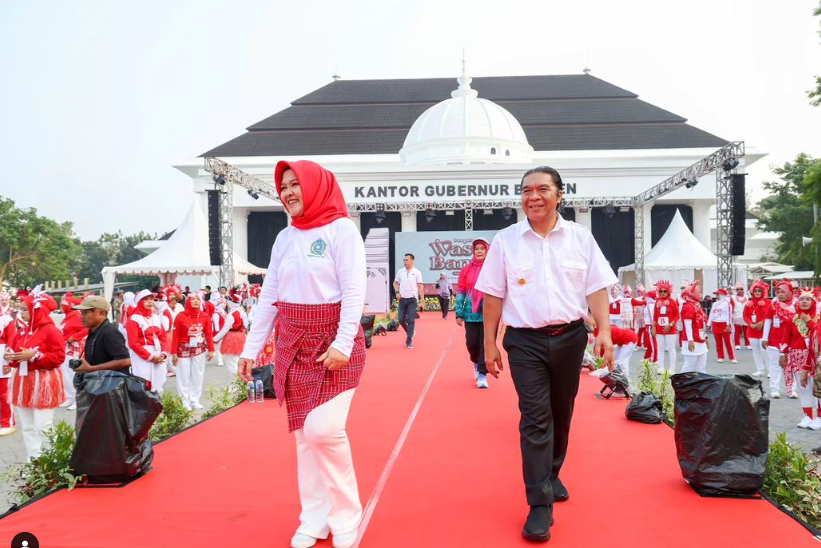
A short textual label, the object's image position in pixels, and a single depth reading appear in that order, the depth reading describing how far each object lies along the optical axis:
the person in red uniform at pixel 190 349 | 8.23
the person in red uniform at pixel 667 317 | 10.51
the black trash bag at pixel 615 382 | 6.66
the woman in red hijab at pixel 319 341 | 2.87
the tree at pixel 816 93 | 13.73
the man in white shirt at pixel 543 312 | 3.11
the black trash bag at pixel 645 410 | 5.54
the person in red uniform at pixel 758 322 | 11.07
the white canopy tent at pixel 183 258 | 23.81
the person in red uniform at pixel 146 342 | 6.95
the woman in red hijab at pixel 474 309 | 7.11
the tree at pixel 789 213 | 36.31
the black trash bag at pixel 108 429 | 3.97
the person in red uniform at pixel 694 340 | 8.87
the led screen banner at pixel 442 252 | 26.38
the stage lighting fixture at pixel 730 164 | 17.69
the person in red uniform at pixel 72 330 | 8.29
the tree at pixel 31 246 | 40.59
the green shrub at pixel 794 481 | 3.51
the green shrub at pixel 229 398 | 6.60
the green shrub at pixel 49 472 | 3.98
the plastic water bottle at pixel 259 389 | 6.93
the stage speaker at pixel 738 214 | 18.30
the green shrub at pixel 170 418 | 5.50
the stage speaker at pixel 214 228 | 20.86
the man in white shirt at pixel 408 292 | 11.87
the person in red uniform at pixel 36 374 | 5.45
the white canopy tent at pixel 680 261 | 25.78
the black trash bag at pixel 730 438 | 3.58
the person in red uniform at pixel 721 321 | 12.94
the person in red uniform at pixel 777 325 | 8.14
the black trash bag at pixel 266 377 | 7.00
